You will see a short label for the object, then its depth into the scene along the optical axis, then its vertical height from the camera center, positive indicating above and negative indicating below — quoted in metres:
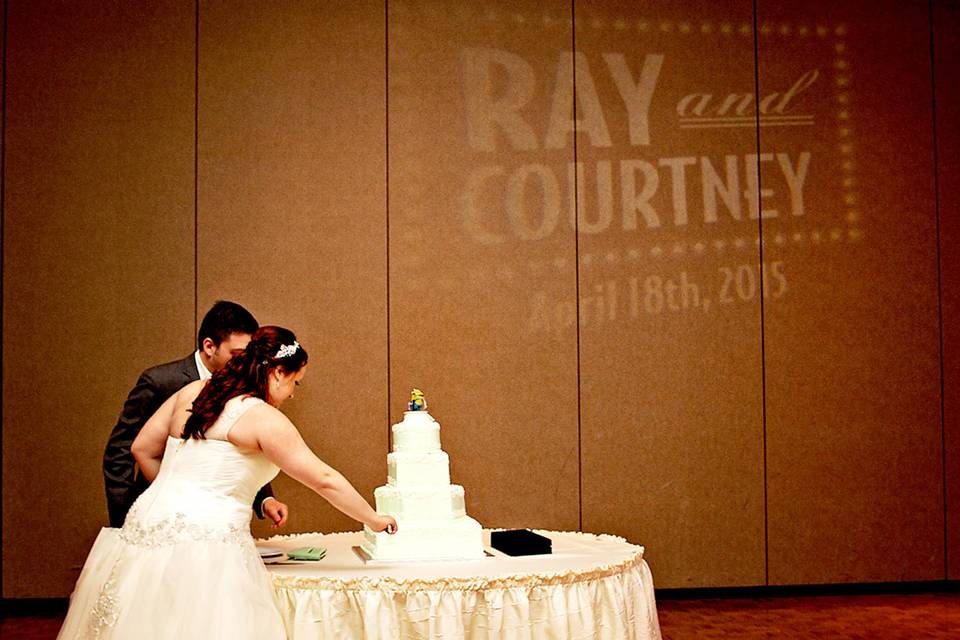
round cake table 2.89 -0.72
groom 3.48 -0.11
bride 2.74 -0.46
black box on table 3.40 -0.64
